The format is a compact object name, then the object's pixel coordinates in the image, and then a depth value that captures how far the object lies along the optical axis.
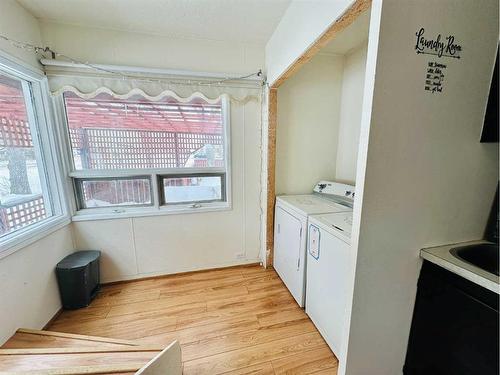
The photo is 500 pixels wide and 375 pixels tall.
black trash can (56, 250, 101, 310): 1.84
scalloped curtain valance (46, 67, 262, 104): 1.86
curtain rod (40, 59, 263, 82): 1.80
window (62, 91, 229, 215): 2.06
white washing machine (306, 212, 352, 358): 1.36
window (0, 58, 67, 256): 1.52
